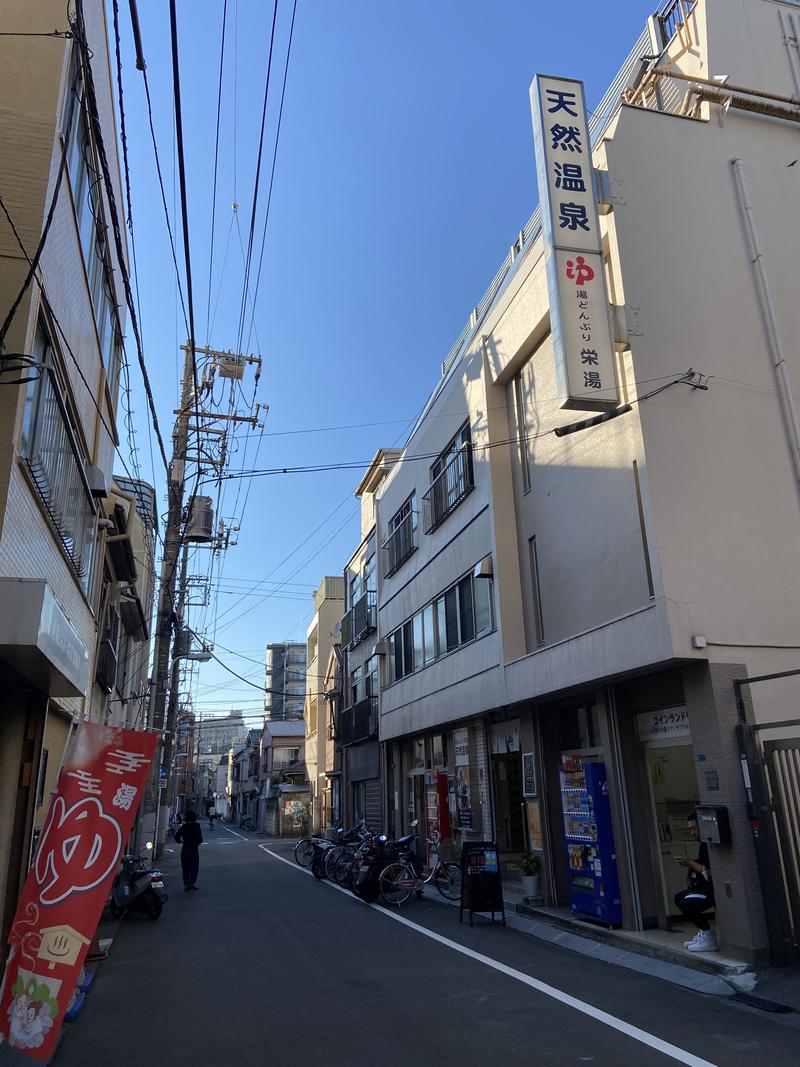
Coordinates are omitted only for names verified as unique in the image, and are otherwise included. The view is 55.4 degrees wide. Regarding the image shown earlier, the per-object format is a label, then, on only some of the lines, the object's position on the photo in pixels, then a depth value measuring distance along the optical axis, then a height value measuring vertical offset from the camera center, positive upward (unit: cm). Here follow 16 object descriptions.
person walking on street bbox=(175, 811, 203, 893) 1795 -102
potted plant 1310 -130
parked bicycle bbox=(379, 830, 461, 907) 1489 -163
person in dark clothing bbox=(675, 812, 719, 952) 891 -124
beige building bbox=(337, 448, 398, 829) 2545 +513
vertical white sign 1061 +746
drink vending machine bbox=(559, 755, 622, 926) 1060 -72
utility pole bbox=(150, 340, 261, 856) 1833 +756
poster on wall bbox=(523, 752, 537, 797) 1361 +28
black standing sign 1200 -126
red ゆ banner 461 -45
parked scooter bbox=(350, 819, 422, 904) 1501 -135
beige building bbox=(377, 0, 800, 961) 933 +399
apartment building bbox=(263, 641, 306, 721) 8001 +1264
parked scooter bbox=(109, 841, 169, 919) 1342 -150
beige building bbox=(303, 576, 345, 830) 4041 +656
